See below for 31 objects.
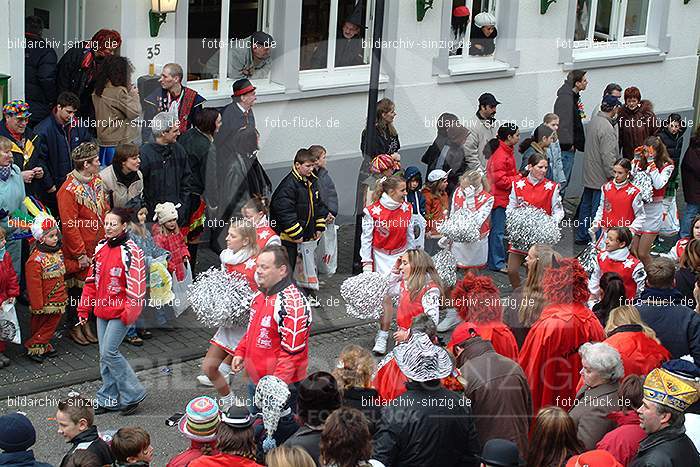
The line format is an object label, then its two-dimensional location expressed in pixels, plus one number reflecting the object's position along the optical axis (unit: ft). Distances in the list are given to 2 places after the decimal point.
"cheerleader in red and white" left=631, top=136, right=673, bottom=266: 47.88
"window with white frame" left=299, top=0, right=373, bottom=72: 51.19
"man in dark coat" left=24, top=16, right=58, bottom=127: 42.22
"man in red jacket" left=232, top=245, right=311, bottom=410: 29.14
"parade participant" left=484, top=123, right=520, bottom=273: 46.93
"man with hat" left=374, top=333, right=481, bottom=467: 23.98
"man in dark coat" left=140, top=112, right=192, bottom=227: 39.60
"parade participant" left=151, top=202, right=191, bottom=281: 37.70
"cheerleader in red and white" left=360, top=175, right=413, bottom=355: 39.60
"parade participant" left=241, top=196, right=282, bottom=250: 35.55
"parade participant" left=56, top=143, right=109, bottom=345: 36.76
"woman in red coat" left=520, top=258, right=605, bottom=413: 29.48
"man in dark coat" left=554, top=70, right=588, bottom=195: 54.19
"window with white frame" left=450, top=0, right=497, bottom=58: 55.16
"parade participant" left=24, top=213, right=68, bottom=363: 35.19
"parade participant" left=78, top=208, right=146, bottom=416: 32.42
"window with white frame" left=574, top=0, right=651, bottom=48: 61.16
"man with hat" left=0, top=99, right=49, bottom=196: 38.06
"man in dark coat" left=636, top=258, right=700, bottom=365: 30.17
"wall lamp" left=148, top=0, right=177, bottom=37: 44.14
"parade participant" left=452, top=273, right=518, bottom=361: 29.01
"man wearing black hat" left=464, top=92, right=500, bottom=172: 48.06
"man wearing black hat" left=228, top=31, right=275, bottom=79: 48.83
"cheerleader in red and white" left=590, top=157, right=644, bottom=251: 45.09
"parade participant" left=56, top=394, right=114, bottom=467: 24.54
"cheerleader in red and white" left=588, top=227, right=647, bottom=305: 37.11
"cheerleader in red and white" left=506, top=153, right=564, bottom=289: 44.06
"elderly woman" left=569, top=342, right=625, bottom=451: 25.68
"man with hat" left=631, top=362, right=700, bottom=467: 23.24
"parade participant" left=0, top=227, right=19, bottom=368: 34.13
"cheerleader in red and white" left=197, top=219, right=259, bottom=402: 32.73
